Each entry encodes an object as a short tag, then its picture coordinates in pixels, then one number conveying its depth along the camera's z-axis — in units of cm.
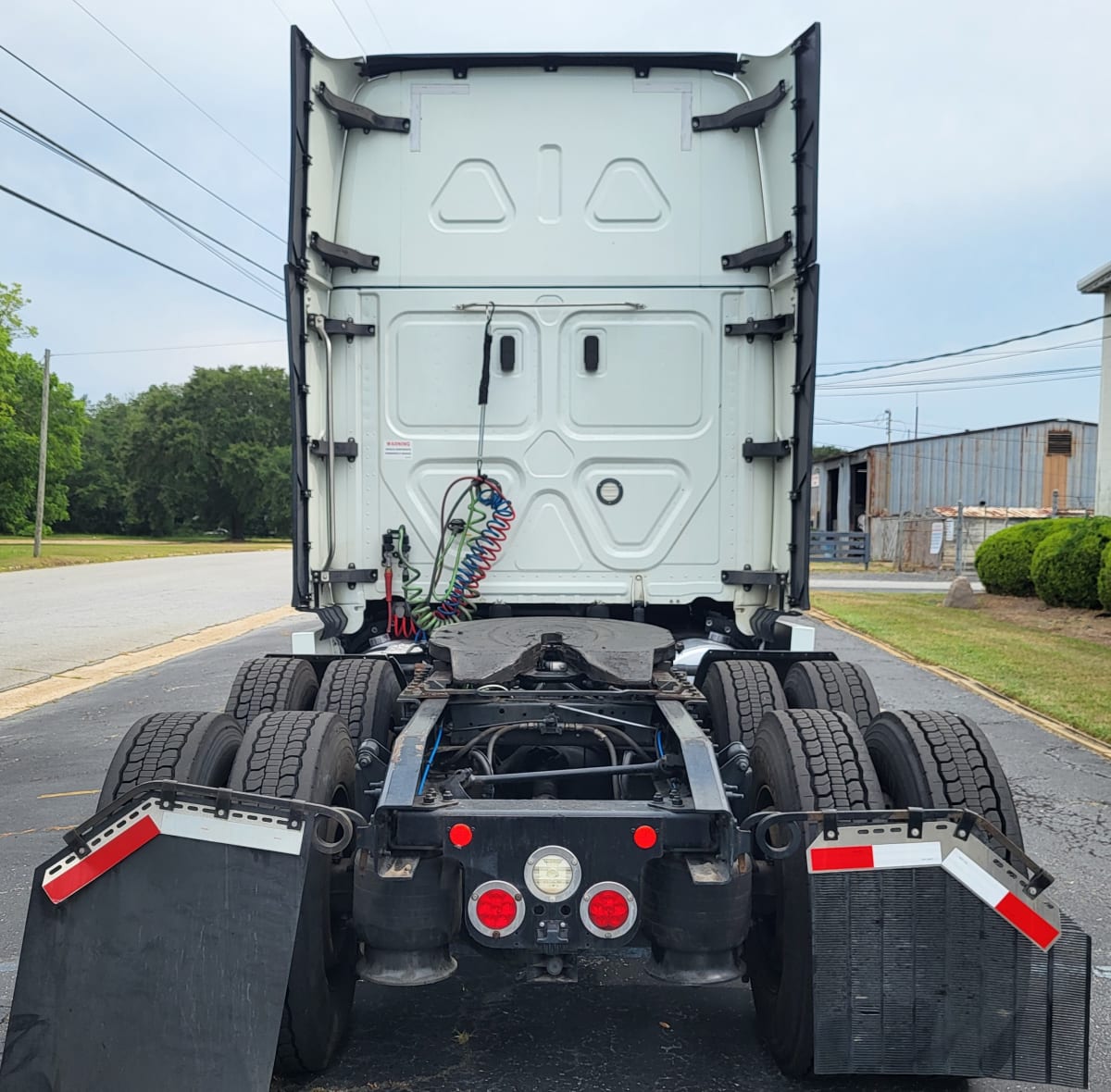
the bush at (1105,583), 1548
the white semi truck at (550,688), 259
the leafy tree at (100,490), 7919
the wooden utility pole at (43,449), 3553
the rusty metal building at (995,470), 3884
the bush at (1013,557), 1966
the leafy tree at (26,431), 4403
